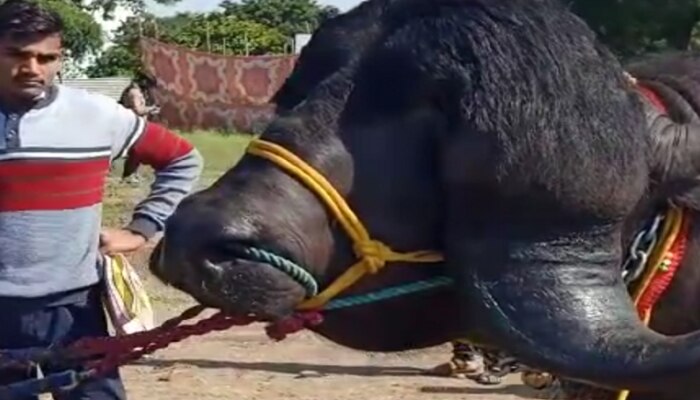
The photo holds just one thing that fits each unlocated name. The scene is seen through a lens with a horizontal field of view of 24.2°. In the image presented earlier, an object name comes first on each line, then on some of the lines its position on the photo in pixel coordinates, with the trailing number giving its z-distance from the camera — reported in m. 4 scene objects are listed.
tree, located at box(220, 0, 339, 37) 59.38
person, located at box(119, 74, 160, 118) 14.68
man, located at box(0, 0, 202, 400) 4.83
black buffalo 2.80
